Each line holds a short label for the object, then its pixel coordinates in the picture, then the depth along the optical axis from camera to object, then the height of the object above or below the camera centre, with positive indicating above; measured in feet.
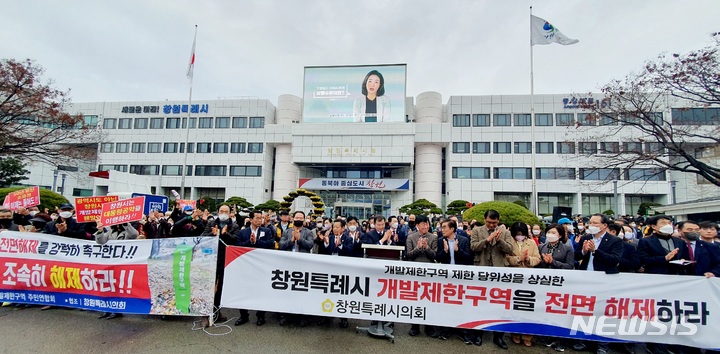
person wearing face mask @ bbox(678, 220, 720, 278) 14.21 -2.05
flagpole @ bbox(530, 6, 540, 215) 64.27 +26.38
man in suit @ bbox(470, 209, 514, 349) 15.15 -1.90
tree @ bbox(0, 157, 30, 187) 80.84 +5.29
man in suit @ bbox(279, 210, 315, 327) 17.69 -2.29
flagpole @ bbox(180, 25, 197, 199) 84.74 +36.26
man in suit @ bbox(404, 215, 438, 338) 16.10 -2.24
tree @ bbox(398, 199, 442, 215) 89.20 -1.36
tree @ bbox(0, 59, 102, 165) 46.85 +11.89
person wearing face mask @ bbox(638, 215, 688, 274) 15.10 -1.92
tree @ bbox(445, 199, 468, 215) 90.93 -1.01
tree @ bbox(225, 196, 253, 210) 100.68 -1.42
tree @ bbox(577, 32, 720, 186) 35.94 +14.43
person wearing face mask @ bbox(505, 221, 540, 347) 14.73 -2.32
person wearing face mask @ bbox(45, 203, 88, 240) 18.40 -2.05
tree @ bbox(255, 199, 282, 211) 99.93 -2.33
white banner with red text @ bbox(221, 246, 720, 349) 13.17 -4.17
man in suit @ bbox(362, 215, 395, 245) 20.47 -2.27
